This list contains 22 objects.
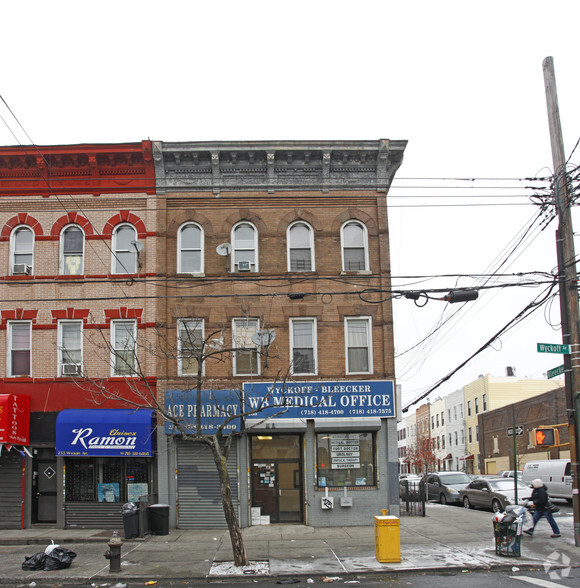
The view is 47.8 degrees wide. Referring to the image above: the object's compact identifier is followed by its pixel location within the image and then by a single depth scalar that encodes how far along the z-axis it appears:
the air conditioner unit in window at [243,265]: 20.20
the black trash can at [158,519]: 17.86
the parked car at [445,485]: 29.24
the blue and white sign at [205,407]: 18.89
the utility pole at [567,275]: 15.75
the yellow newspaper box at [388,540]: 13.58
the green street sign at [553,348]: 15.66
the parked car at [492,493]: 23.17
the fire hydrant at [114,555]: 13.08
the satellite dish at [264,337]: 19.23
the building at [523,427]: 43.41
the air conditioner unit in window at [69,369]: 19.61
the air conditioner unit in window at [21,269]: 20.17
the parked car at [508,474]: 35.92
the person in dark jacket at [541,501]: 16.36
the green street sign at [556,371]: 16.30
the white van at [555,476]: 27.39
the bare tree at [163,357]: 18.92
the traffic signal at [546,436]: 16.00
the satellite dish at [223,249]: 19.94
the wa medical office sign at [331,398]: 19.19
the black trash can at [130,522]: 17.34
